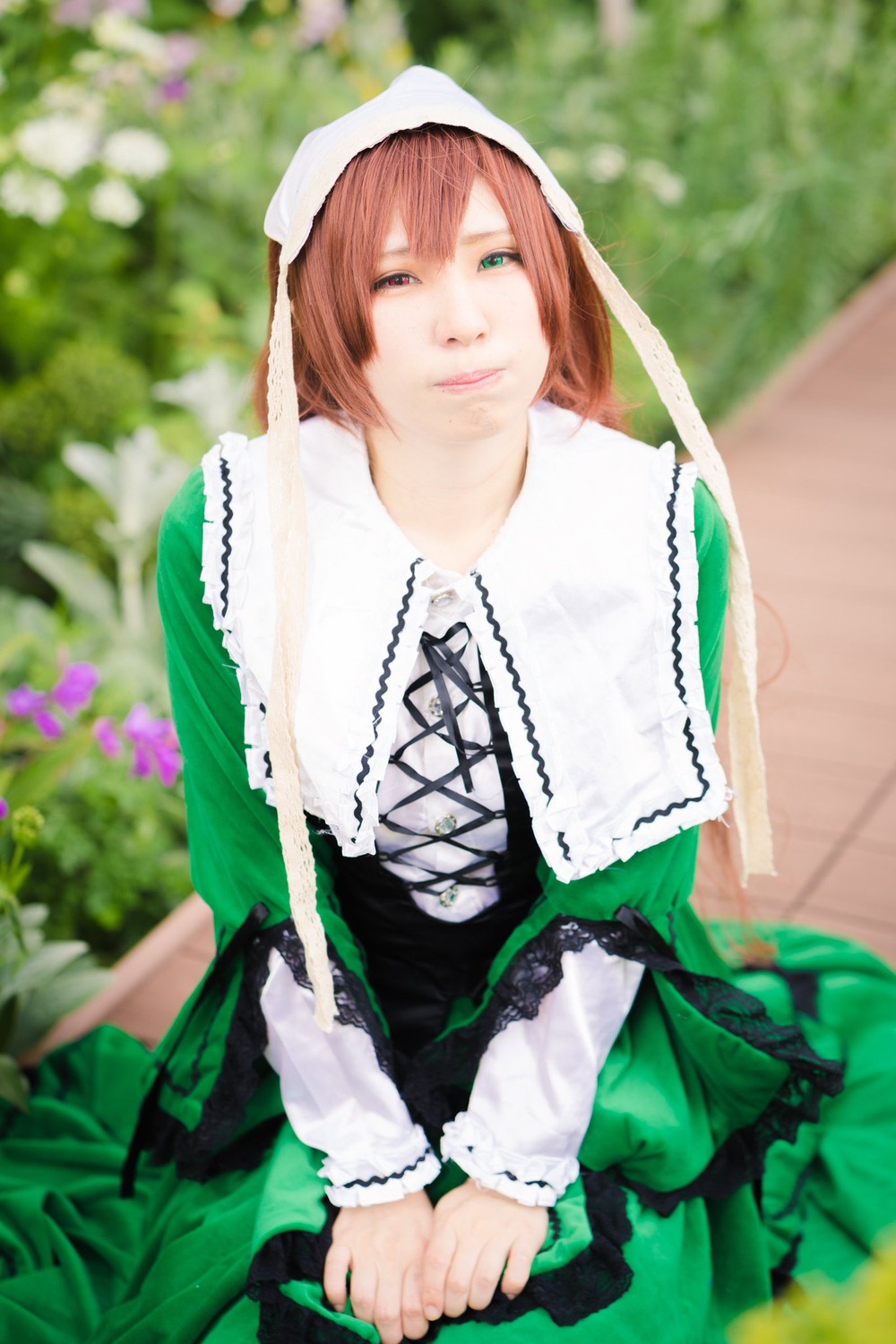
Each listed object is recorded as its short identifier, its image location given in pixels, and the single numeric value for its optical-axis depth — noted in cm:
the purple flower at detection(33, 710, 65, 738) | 211
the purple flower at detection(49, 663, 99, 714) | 211
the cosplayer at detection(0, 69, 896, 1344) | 114
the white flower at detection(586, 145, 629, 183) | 402
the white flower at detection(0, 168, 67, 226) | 328
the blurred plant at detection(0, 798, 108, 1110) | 169
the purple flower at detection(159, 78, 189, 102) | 394
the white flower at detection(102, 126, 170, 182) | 329
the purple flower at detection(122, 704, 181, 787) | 205
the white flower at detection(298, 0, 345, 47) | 440
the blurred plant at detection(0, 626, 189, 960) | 217
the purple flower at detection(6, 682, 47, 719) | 211
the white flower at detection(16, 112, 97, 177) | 322
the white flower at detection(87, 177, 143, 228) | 335
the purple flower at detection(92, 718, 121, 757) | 213
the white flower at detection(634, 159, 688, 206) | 400
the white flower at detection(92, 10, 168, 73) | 351
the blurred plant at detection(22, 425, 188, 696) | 271
